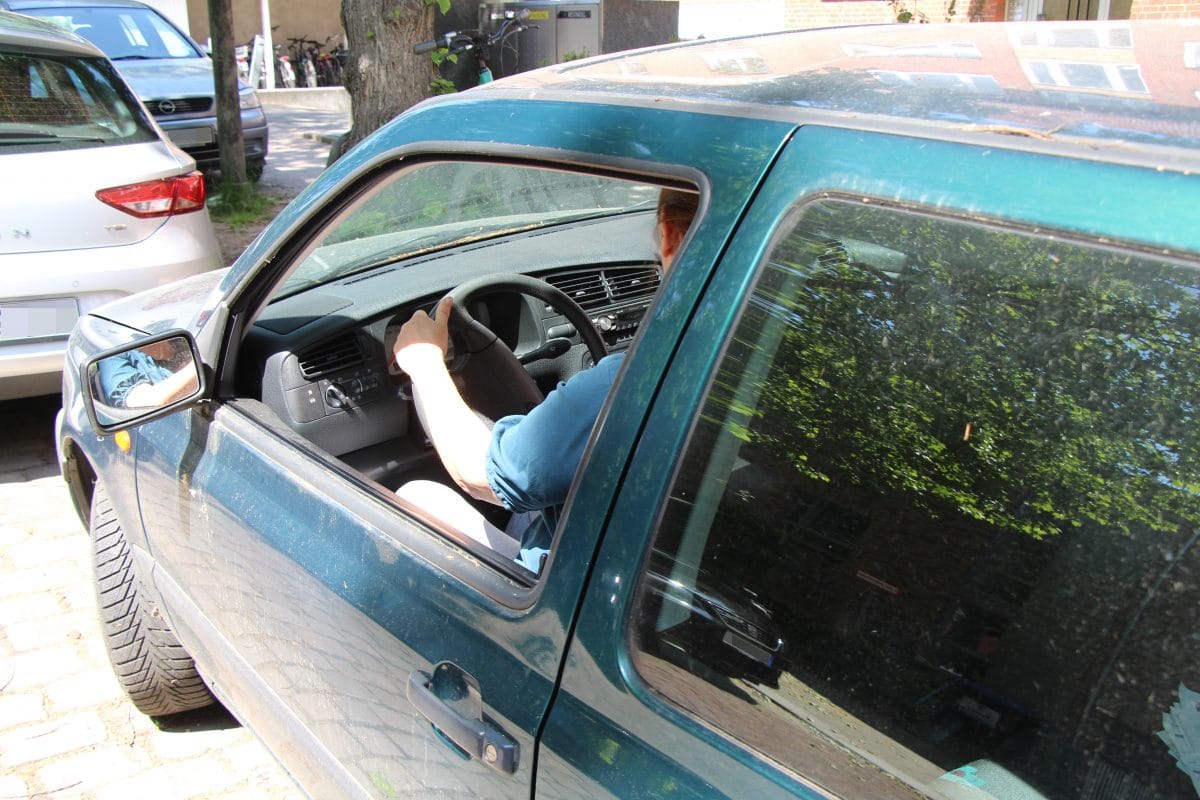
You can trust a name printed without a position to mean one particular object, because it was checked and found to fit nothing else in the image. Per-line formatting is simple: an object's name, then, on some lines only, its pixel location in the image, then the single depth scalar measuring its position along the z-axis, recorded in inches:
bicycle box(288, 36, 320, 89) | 706.2
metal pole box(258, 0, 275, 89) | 637.9
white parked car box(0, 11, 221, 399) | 156.4
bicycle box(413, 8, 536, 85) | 402.6
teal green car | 37.7
